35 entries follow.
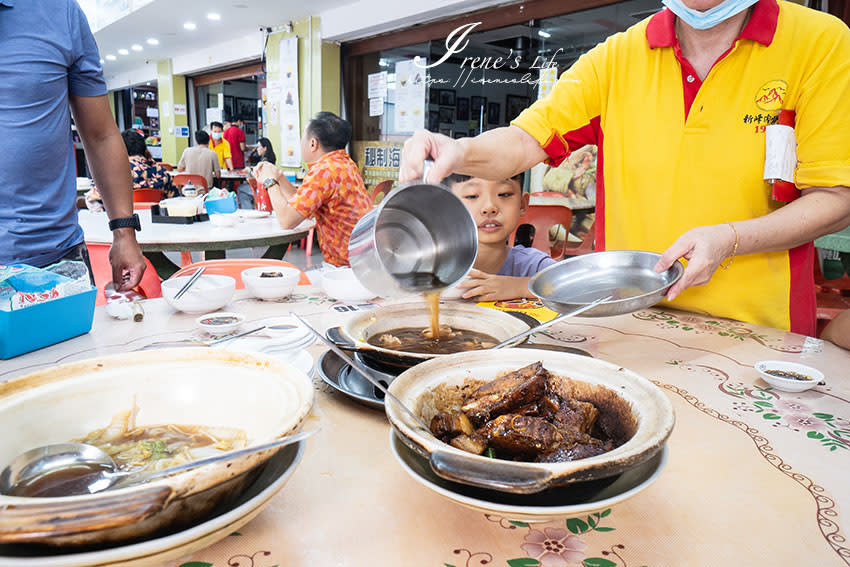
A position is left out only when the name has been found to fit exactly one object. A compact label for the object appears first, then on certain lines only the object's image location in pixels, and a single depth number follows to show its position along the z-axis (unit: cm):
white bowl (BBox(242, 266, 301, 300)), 171
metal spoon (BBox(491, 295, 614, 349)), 103
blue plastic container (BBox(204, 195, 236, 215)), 430
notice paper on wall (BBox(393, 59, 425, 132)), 822
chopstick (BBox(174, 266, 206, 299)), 155
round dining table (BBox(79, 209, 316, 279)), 323
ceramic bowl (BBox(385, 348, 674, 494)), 52
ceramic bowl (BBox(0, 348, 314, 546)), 42
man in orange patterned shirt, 356
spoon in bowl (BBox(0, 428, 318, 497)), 56
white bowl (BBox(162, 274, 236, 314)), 151
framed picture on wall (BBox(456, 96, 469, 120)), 754
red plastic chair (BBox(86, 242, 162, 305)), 293
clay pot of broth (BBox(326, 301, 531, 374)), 97
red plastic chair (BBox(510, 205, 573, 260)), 458
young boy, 222
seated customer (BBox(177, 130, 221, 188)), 998
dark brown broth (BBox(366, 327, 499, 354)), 108
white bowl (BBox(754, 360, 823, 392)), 109
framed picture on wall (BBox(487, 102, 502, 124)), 711
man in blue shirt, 185
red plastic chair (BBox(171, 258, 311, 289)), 241
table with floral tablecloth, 61
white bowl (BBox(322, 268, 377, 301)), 171
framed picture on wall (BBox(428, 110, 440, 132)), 799
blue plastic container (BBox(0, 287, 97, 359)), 117
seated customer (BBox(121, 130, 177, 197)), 583
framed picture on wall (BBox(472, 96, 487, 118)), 729
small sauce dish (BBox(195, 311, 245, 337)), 134
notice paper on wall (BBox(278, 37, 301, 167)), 980
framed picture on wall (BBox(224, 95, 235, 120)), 1480
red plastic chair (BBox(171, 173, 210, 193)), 791
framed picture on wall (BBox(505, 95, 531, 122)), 679
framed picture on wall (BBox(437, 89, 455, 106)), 774
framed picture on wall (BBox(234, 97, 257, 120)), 1535
